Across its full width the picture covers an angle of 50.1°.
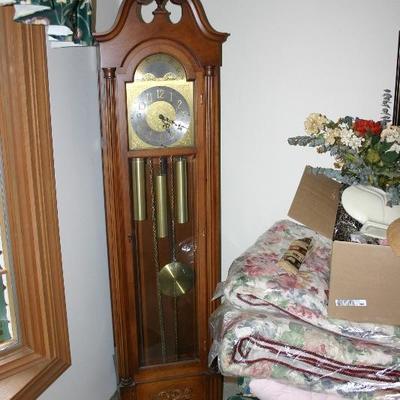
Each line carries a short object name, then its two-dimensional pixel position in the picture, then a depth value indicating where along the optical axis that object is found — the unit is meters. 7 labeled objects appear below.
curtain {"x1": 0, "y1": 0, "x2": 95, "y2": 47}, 1.10
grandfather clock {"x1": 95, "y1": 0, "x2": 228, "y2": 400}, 1.42
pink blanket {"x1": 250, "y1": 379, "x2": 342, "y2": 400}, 1.20
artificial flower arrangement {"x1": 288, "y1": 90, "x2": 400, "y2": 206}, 1.25
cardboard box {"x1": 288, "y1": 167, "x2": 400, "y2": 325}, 1.09
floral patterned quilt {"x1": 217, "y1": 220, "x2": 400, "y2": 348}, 1.17
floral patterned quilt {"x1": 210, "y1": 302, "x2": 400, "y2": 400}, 1.14
